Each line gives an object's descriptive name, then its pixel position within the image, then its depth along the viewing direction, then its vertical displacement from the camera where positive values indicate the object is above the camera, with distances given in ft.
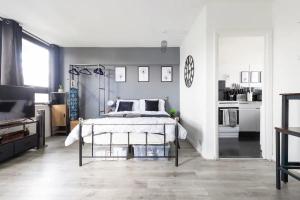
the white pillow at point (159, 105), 18.61 -0.72
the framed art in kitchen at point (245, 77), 19.16 +1.84
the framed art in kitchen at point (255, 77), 19.19 +1.84
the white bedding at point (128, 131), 10.06 -1.65
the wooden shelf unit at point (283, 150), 7.11 -1.90
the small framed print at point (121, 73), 19.80 +2.30
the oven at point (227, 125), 16.28 -2.21
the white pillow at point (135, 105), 18.50 -0.71
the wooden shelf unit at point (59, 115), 17.89 -1.53
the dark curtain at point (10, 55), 12.34 +2.59
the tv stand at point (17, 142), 10.10 -2.39
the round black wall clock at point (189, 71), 14.25 +1.92
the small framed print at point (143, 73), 19.85 +2.30
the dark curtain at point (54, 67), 18.53 +2.71
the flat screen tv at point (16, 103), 10.73 -0.31
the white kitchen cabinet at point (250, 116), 16.74 -1.54
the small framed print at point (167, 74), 19.84 +2.20
